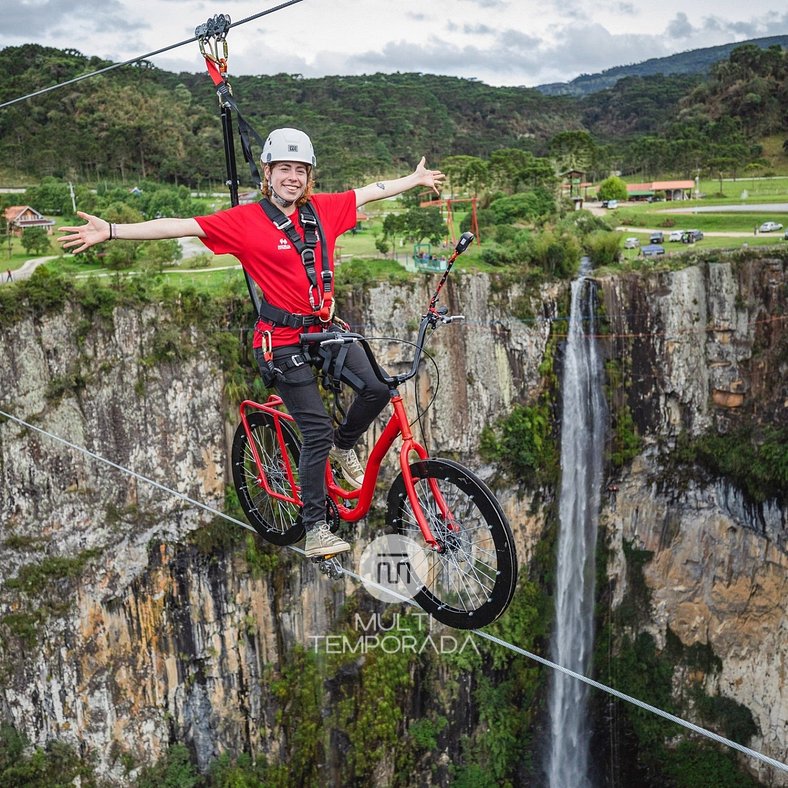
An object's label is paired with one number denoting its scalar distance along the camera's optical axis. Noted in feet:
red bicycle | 12.84
